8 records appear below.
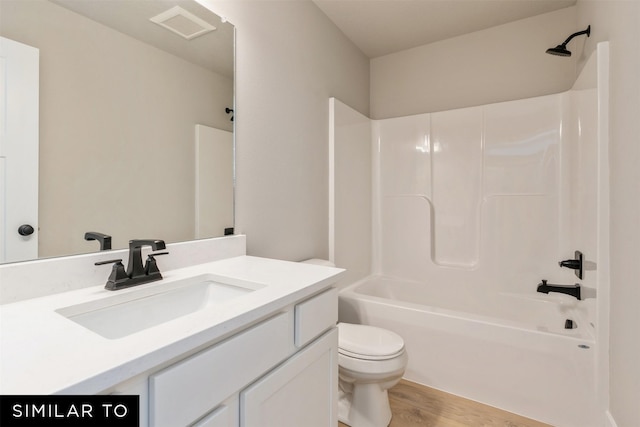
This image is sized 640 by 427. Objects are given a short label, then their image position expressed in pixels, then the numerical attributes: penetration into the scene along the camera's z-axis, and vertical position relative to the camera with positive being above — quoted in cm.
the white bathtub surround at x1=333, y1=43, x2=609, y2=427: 157 -22
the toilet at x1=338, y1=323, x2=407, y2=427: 148 -77
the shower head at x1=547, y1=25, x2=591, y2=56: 181 +98
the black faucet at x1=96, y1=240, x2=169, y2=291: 95 -18
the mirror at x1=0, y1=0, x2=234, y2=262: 90 +34
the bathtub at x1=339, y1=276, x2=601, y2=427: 157 -78
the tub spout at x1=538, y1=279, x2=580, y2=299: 178 -44
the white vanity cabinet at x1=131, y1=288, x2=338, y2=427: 60 -40
